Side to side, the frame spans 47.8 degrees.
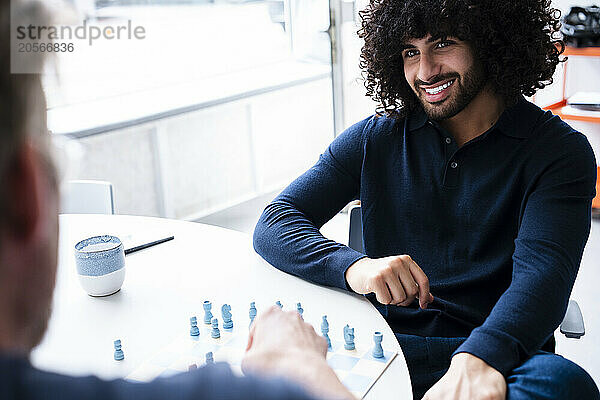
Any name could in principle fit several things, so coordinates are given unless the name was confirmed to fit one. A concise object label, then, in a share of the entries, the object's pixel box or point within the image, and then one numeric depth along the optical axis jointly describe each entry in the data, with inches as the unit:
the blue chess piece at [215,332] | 44.1
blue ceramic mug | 49.8
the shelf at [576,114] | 128.0
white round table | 42.8
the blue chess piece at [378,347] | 41.2
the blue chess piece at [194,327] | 44.3
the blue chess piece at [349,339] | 42.3
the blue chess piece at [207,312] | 45.9
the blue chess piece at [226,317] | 45.2
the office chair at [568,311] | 53.2
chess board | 39.3
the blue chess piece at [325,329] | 43.6
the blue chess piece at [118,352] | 42.0
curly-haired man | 48.1
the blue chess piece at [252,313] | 46.3
